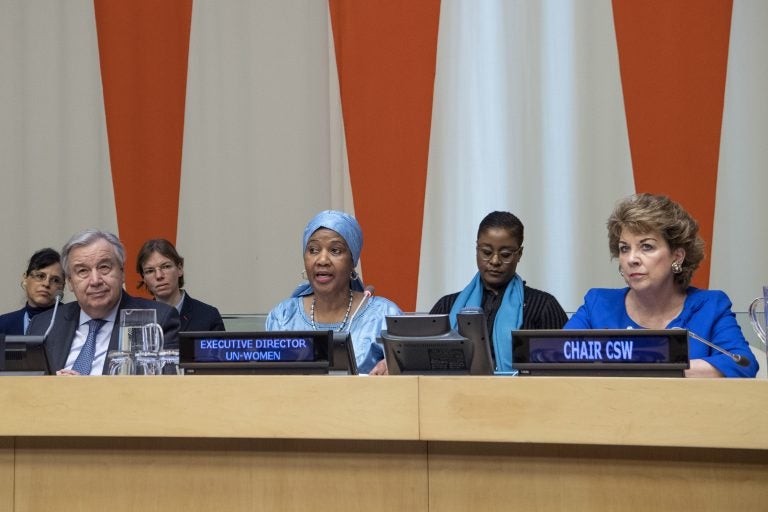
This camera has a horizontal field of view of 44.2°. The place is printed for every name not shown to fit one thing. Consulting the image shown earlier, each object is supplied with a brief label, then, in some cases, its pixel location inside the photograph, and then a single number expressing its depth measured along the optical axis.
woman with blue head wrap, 2.79
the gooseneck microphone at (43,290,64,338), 2.68
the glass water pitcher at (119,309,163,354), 2.24
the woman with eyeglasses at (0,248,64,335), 3.67
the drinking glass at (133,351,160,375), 2.24
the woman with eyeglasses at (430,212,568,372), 3.08
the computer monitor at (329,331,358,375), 2.02
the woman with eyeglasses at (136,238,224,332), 3.66
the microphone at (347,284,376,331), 2.81
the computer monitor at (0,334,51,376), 2.09
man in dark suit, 2.67
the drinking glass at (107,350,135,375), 2.22
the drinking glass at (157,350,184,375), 2.29
